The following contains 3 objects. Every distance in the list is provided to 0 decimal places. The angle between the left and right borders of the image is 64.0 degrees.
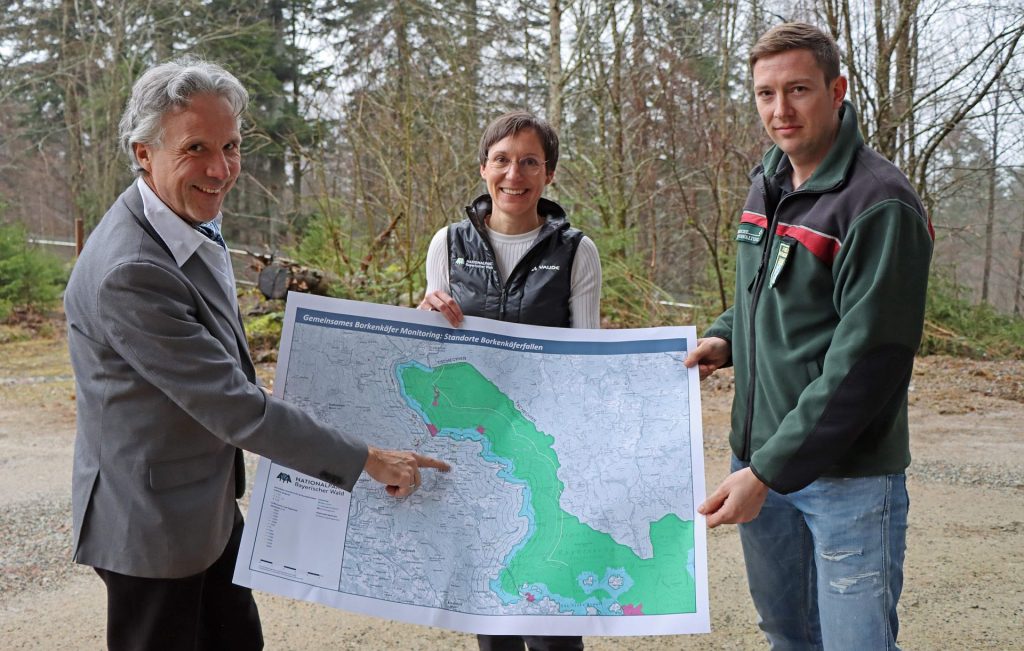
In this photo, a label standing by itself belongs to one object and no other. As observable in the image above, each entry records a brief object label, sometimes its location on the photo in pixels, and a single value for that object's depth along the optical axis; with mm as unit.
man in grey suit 1832
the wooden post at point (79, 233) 12169
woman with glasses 2523
